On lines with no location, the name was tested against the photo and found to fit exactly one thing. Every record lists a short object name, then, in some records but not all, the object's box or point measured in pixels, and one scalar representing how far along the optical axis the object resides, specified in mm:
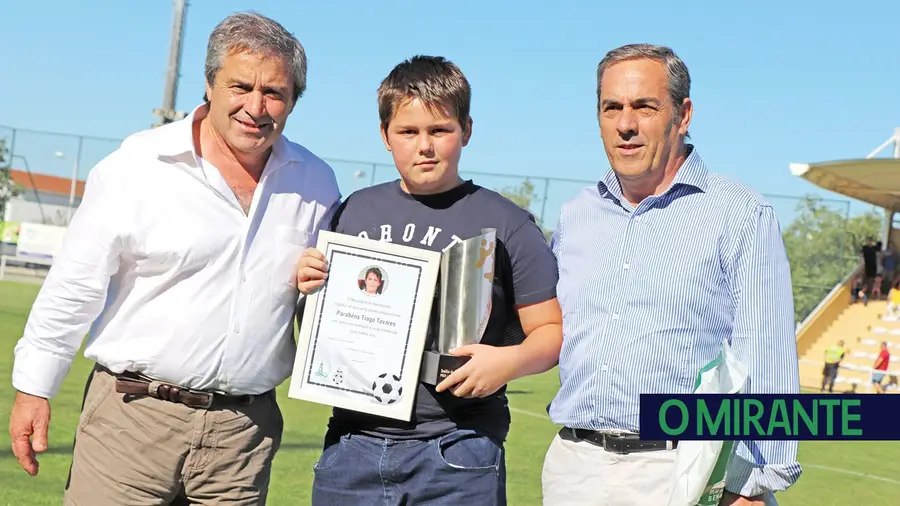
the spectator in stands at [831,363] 24547
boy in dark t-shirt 3150
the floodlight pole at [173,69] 16109
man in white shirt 3400
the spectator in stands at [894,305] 31141
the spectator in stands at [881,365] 25109
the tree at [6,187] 35719
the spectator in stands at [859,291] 32844
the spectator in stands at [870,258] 32688
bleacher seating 26578
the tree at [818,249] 31562
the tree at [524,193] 33250
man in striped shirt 2959
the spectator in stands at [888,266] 34156
